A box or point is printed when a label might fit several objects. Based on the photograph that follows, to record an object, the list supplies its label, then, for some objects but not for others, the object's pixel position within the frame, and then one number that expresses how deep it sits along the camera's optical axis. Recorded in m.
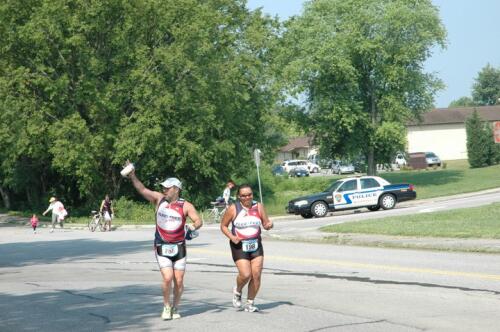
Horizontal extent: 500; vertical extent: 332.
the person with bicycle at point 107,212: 38.19
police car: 37.50
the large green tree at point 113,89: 43.84
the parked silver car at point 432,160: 92.44
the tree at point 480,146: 84.75
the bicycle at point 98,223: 38.62
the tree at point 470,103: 181.55
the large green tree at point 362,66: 61.75
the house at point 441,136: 112.12
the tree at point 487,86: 171.50
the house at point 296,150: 136.38
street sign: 40.48
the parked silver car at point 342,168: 91.10
